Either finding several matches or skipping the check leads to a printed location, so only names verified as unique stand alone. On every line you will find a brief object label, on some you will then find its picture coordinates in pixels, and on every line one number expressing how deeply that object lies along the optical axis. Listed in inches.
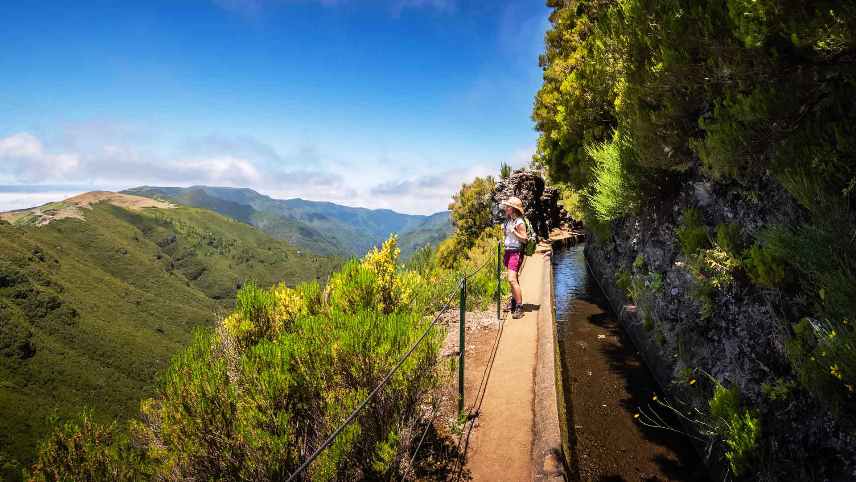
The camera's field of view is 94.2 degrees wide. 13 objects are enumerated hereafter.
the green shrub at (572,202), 466.8
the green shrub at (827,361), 91.7
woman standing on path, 302.5
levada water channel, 162.6
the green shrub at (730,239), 151.9
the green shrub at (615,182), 267.7
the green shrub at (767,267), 123.1
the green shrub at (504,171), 820.0
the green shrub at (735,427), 127.3
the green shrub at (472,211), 861.2
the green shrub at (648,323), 245.6
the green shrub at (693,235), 179.3
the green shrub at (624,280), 307.3
